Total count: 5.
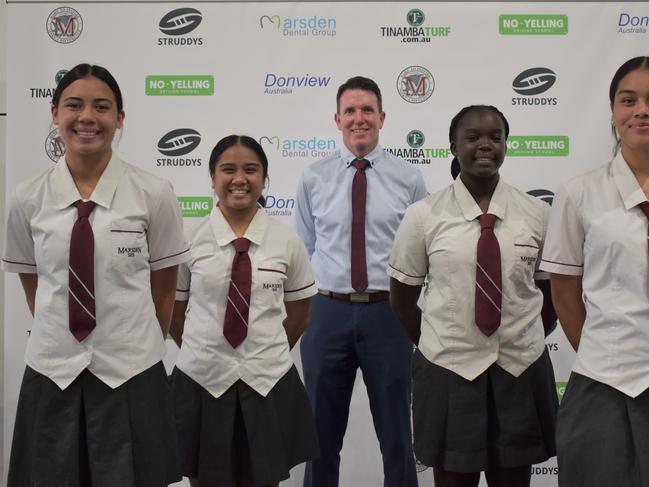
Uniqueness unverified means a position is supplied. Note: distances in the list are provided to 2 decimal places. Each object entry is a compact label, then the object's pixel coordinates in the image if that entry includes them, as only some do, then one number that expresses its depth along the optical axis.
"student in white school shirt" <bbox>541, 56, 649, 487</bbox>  1.95
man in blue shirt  3.23
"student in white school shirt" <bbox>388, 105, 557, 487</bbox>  2.47
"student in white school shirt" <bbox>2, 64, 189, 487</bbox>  2.09
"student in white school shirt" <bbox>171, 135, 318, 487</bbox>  2.58
